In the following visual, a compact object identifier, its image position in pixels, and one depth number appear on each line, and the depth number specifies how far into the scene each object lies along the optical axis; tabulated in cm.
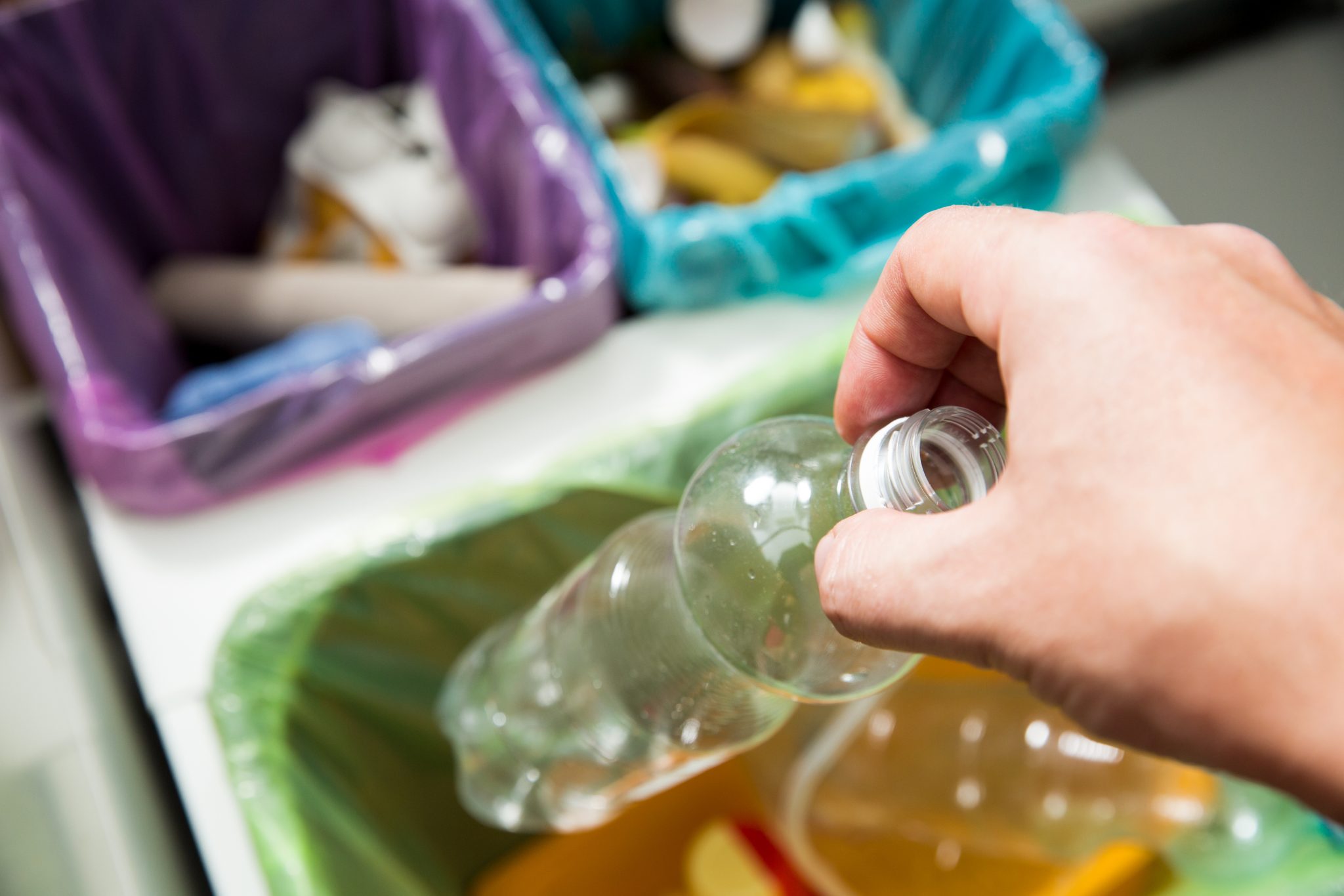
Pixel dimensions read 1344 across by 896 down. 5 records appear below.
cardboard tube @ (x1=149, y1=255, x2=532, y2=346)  85
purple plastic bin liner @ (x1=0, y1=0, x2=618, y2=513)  67
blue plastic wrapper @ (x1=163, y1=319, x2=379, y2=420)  77
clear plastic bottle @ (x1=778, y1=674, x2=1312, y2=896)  73
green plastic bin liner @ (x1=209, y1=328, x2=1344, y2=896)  55
